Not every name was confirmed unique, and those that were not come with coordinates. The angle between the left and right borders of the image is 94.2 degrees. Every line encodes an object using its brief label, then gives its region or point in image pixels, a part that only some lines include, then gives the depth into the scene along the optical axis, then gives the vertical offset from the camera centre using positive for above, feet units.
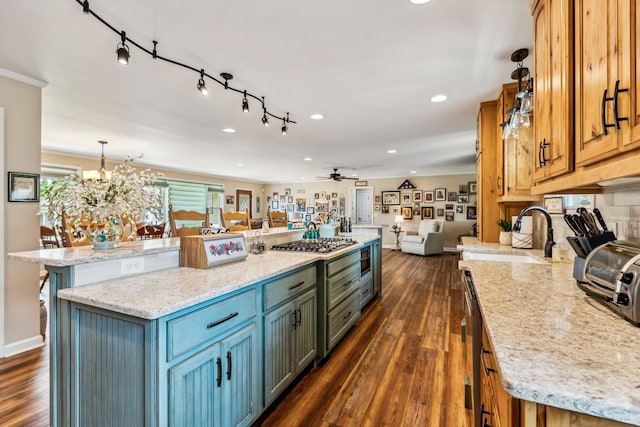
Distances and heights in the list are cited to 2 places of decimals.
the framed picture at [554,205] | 7.61 +0.24
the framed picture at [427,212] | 29.66 +0.18
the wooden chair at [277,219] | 14.05 -0.26
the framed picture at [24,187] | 8.52 +0.80
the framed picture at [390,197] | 31.12 +1.72
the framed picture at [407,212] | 30.45 +0.18
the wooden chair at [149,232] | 17.21 -1.05
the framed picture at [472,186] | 27.58 +2.57
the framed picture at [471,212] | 27.96 +0.17
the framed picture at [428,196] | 29.71 +1.73
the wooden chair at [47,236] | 13.10 -1.09
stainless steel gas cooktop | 8.58 -0.98
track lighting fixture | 5.52 +3.70
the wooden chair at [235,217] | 10.98 -0.12
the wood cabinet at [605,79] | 2.56 +1.34
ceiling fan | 25.50 +3.26
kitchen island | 3.88 -1.86
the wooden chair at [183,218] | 8.15 -0.18
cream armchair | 25.70 -2.30
